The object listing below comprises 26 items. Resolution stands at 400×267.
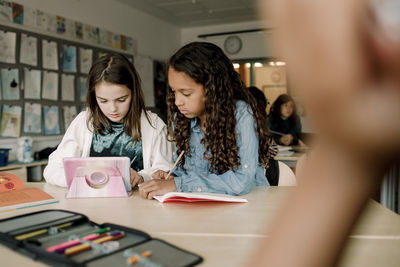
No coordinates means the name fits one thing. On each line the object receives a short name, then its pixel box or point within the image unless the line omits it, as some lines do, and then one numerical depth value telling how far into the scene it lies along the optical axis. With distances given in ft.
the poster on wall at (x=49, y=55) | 12.48
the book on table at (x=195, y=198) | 3.57
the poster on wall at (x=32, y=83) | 11.77
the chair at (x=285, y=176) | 5.19
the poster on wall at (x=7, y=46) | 11.02
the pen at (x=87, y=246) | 2.25
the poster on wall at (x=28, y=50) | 11.68
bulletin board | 11.20
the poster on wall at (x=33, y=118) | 11.80
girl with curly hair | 4.30
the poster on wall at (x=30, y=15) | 11.89
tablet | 4.17
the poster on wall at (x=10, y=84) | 11.03
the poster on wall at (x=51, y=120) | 12.53
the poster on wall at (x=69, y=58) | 13.32
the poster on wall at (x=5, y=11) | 11.05
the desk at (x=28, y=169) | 10.06
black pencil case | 2.14
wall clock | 20.74
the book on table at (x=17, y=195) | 3.76
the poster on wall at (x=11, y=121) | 11.07
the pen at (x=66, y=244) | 2.27
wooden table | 2.31
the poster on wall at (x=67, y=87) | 13.26
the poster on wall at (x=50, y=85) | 12.46
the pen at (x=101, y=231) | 2.63
